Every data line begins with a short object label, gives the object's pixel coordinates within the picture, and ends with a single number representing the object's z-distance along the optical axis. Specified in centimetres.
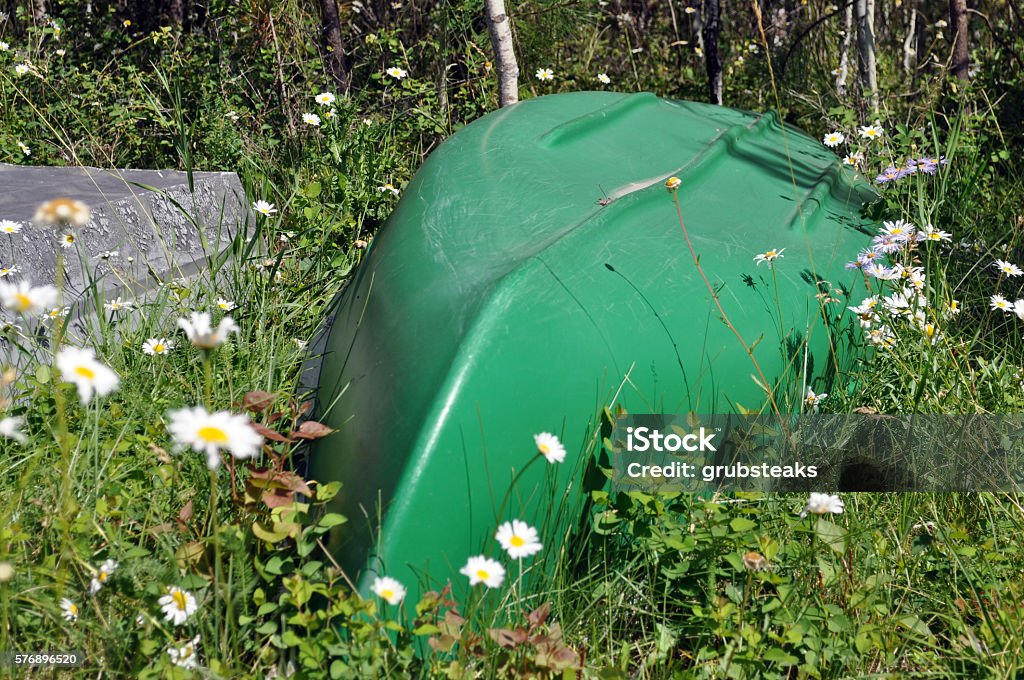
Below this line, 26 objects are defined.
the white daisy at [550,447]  156
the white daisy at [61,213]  102
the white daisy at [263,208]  282
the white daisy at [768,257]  203
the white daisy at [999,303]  219
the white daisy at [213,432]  108
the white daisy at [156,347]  234
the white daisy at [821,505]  141
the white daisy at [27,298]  110
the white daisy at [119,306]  248
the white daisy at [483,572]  141
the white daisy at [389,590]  137
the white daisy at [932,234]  225
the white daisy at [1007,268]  231
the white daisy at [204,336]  108
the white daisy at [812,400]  197
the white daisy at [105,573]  155
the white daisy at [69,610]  153
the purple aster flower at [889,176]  248
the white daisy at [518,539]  145
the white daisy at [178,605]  146
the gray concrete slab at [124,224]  268
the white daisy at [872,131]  270
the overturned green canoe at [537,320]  162
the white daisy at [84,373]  111
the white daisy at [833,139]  293
